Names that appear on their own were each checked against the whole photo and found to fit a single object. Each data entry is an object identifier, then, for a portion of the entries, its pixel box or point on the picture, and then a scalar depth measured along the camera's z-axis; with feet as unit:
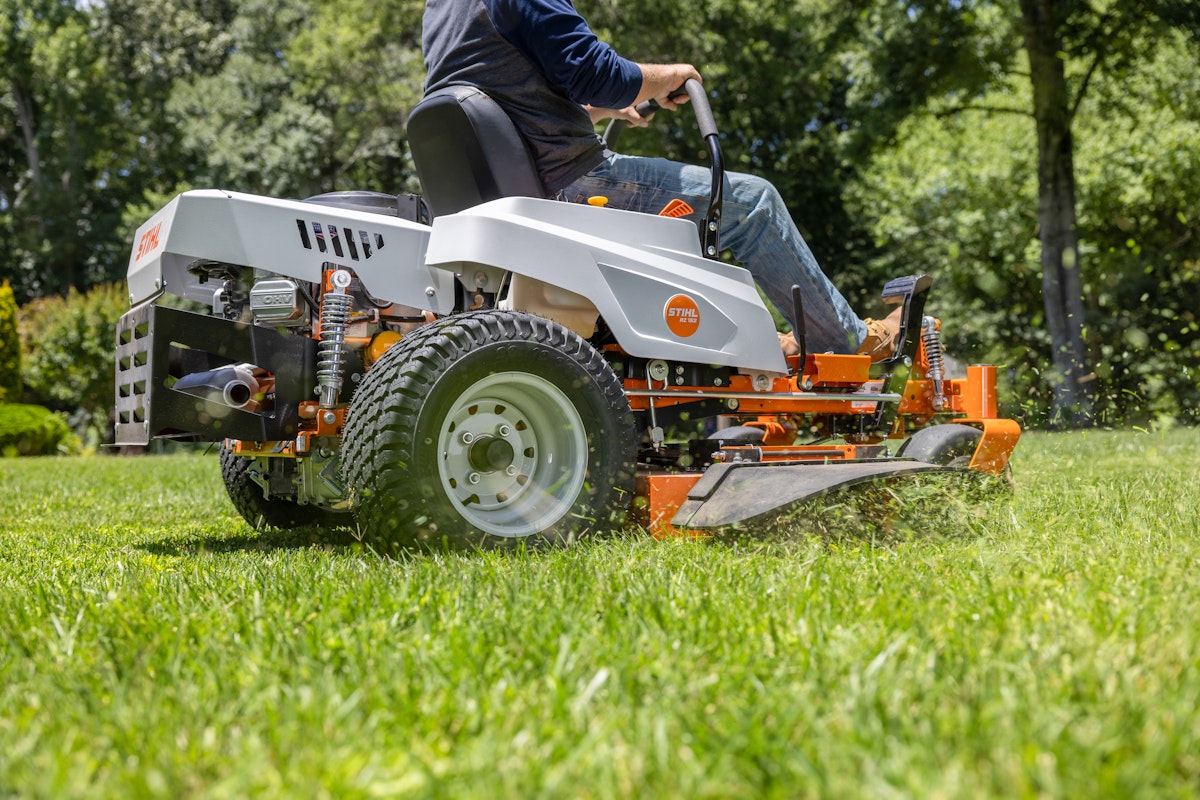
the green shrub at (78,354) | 57.00
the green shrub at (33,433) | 48.60
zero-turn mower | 10.26
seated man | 11.84
